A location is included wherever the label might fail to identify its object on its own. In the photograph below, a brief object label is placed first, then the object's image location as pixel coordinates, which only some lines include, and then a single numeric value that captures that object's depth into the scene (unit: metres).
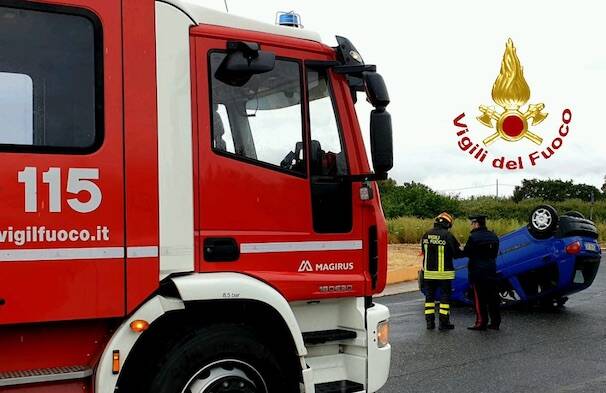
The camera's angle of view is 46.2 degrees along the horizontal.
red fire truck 3.69
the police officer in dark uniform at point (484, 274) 9.52
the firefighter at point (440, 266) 9.64
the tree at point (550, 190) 55.53
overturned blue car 10.42
